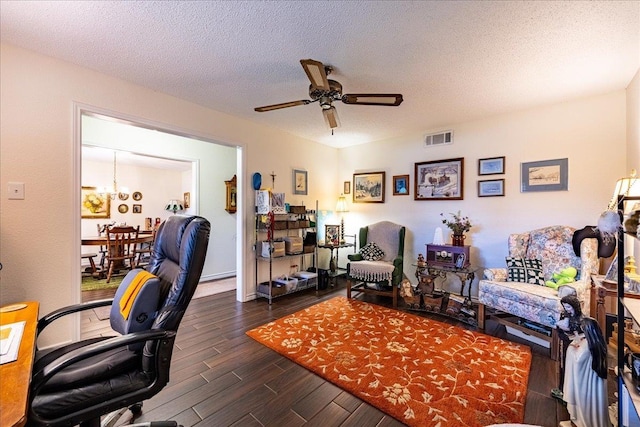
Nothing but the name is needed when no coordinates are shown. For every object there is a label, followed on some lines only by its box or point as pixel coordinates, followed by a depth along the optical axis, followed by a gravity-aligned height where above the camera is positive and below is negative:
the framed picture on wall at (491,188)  3.44 +0.33
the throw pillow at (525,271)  2.77 -0.62
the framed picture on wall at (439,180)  3.76 +0.49
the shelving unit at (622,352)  1.17 -0.64
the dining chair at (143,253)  5.40 -0.91
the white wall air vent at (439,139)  3.84 +1.11
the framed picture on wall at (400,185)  4.28 +0.45
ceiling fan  2.03 +1.01
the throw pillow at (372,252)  3.99 -0.62
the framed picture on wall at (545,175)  3.04 +0.45
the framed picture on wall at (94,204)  5.88 +0.15
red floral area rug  1.67 -1.24
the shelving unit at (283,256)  3.72 -0.61
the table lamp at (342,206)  4.90 +0.11
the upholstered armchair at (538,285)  2.30 -0.72
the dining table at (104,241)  4.60 -0.57
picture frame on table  4.54 -0.41
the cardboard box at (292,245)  3.95 -0.51
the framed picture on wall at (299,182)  4.40 +0.51
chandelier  5.99 +0.45
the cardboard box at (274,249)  3.69 -0.54
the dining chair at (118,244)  4.70 -0.61
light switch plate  2.08 +0.16
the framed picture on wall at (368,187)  4.58 +0.45
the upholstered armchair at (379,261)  3.54 -0.72
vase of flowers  3.50 -0.22
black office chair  1.03 -0.67
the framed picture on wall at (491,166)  3.44 +0.63
